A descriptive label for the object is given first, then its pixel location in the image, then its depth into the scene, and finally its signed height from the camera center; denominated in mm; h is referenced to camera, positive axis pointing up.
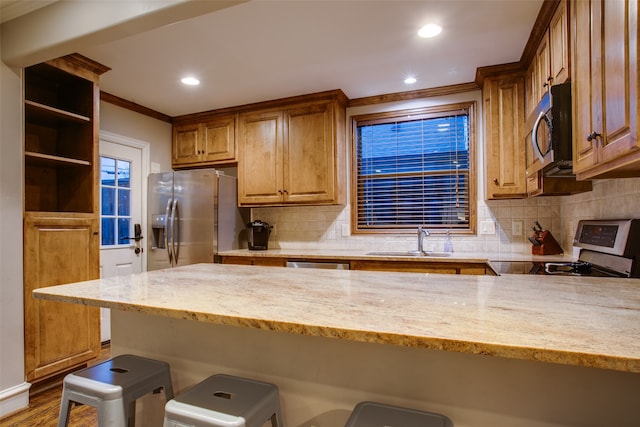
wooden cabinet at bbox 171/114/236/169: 3736 +792
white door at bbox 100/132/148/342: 3289 +81
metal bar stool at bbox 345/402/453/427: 930 -558
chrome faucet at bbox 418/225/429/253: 3134 -196
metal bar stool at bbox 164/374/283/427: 976 -567
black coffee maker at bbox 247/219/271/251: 3607 -218
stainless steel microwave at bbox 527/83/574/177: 1696 +431
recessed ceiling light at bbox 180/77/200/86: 2945 +1147
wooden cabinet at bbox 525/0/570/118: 1776 +908
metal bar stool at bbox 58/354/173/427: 1155 -592
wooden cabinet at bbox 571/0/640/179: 1134 +461
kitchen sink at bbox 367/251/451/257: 3039 -365
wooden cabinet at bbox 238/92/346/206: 3312 +591
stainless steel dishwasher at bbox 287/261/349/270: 2956 -437
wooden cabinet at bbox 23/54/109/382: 2312 +62
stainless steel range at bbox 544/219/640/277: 1685 -207
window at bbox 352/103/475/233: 3248 +421
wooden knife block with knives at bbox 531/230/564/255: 2750 -257
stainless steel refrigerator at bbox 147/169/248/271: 3330 -24
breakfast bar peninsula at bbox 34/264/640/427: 737 -267
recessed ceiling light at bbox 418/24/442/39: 2199 +1175
